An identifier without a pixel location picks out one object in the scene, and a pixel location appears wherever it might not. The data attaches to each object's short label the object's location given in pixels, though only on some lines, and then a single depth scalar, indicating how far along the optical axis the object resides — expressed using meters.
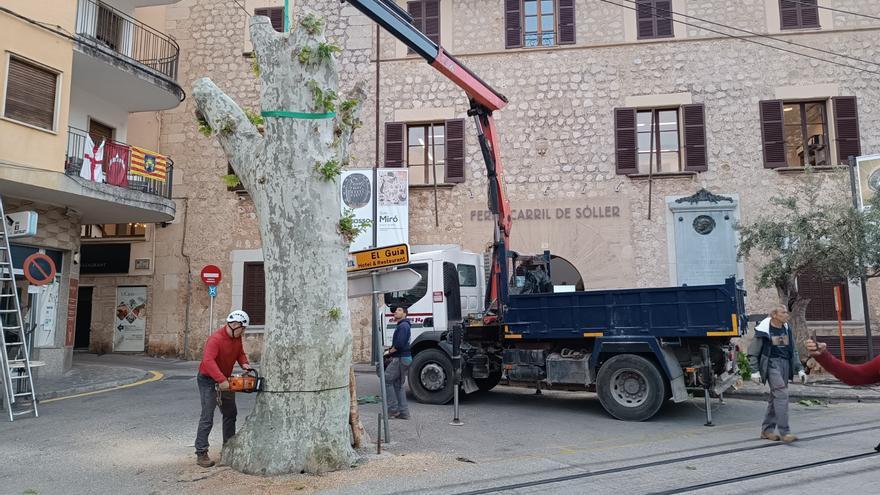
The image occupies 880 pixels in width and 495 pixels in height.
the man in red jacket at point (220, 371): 6.43
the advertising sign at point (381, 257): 7.39
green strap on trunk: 6.45
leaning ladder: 8.98
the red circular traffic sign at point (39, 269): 10.16
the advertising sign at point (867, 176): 14.73
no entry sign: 18.14
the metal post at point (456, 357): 9.20
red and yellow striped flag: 14.64
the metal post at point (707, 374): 8.98
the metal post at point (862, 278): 13.40
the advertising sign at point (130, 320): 18.84
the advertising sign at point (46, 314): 13.30
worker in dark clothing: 9.23
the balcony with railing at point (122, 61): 13.86
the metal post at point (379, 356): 7.40
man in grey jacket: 7.69
